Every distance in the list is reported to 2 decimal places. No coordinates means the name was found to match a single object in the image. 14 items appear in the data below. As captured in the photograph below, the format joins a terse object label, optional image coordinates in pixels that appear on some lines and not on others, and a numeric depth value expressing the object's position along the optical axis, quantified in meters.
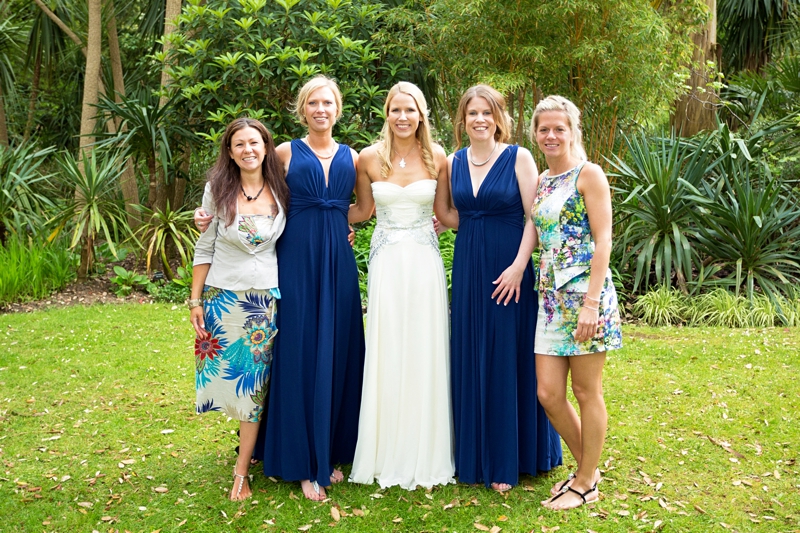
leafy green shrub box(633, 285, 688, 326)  7.09
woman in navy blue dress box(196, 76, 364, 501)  3.57
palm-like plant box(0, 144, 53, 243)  8.29
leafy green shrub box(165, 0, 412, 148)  7.68
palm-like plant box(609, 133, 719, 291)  7.26
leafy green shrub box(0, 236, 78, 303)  7.69
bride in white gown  3.64
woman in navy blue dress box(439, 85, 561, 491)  3.54
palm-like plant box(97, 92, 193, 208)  8.27
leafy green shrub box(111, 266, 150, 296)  8.17
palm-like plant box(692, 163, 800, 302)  7.17
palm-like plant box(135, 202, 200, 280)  8.02
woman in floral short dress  3.18
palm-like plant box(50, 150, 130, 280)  7.93
